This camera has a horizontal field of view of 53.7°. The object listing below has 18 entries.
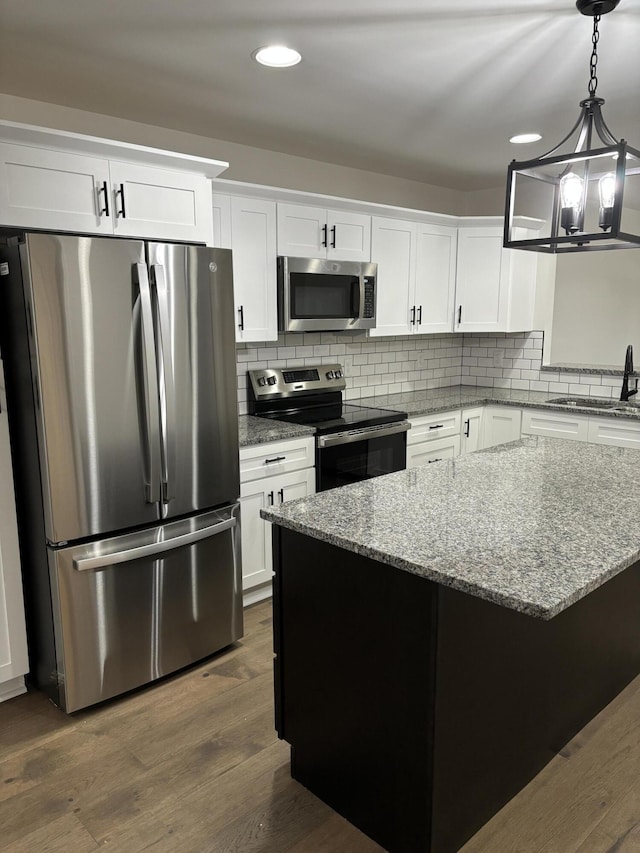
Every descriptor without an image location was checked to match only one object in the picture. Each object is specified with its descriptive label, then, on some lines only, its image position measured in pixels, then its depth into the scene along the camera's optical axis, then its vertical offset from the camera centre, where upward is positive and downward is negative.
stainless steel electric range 3.59 -0.57
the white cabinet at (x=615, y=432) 4.02 -0.70
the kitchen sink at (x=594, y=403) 4.28 -0.57
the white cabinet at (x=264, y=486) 3.20 -0.84
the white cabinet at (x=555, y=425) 4.28 -0.70
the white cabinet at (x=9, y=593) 2.43 -1.05
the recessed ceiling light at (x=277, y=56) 2.34 +1.01
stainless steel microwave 3.59 +0.17
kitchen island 1.60 -0.90
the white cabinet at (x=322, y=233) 3.59 +0.53
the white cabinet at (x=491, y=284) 4.61 +0.29
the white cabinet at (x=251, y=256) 3.29 +0.36
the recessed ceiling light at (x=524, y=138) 3.45 +1.01
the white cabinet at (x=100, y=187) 2.28 +0.54
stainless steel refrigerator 2.26 -0.47
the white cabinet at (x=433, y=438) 4.19 -0.78
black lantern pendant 1.74 +0.39
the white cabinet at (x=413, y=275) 4.18 +0.33
